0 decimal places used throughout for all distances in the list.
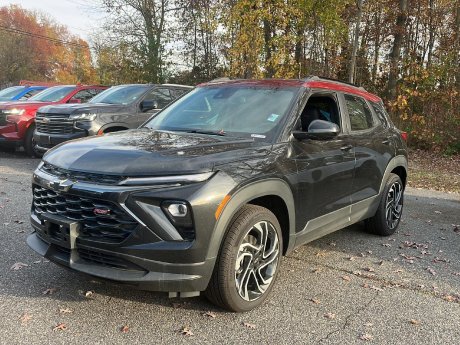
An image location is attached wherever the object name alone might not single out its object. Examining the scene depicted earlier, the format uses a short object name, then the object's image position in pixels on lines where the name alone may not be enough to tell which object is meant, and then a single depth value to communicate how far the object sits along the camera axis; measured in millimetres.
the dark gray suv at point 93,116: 8555
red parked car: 10367
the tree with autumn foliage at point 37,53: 46319
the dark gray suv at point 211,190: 2814
